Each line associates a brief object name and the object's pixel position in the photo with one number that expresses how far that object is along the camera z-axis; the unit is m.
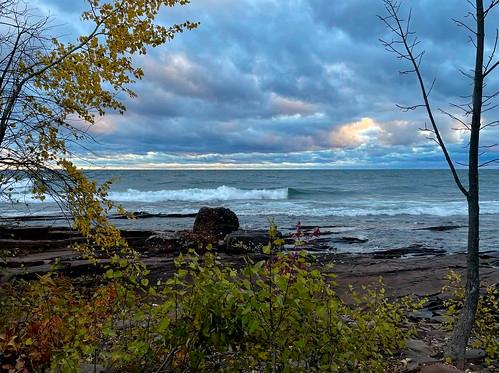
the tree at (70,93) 5.09
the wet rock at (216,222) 22.20
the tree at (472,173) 4.82
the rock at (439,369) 4.75
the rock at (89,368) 4.53
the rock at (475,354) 5.88
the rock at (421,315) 9.32
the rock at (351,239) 21.33
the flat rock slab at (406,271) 12.57
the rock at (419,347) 6.13
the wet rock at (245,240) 17.87
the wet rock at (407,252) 17.67
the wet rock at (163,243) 18.60
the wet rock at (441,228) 24.98
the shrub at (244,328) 2.93
